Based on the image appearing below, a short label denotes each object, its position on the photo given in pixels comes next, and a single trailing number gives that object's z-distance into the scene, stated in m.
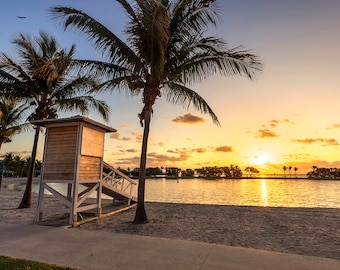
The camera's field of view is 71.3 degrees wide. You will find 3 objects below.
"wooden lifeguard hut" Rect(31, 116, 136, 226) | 8.38
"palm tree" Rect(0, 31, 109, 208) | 11.68
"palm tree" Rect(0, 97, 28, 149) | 18.20
